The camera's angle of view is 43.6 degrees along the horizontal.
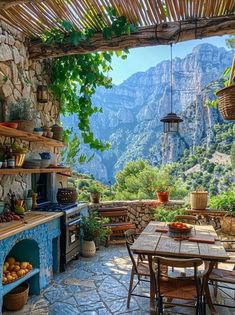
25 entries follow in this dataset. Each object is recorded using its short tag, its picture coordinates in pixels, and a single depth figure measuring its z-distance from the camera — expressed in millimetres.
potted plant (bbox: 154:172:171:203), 6041
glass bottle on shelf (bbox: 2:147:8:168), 3389
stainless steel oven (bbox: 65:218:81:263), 4133
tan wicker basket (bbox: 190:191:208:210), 5562
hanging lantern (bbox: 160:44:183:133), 4133
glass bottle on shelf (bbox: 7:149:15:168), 3415
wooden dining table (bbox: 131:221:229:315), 2572
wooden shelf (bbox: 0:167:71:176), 3252
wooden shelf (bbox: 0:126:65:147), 3305
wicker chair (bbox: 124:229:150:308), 3016
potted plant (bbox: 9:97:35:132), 3642
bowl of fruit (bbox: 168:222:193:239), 3146
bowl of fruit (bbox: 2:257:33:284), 2939
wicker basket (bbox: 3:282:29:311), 2920
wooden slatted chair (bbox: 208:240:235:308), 2776
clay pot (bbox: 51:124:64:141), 4679
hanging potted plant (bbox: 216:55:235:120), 2400
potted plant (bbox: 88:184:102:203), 5914
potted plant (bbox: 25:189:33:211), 4008
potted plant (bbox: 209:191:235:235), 5336
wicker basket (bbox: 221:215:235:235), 5312
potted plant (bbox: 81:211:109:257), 4751
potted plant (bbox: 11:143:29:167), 3551
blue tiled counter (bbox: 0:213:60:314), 3322
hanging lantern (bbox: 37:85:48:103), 4492
